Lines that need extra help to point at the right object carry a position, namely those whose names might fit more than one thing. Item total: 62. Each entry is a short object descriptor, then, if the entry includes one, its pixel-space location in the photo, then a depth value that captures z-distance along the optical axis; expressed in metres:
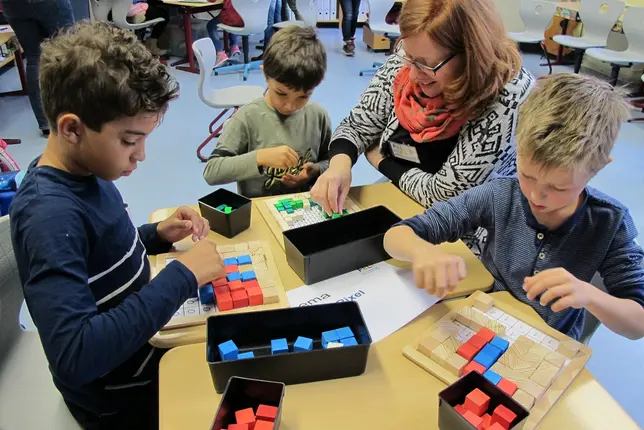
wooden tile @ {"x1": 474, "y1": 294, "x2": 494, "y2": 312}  1.02
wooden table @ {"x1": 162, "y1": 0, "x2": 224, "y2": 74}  4.79
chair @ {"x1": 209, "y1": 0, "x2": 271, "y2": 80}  4.55
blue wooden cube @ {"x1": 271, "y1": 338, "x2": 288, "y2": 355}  0.86
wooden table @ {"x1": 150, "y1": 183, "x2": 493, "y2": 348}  0.94
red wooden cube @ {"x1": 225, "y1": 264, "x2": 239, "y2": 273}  1.08
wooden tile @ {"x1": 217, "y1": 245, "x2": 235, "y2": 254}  1.16
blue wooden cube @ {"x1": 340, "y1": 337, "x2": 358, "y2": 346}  0.87
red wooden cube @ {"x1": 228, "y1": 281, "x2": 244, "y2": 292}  1.02
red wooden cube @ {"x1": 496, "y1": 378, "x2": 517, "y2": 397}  0.81
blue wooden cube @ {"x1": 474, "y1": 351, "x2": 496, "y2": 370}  0.87
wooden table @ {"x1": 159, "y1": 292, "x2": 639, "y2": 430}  0.79
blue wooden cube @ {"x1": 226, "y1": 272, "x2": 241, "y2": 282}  1.04
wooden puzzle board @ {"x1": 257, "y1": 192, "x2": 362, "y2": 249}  1.26
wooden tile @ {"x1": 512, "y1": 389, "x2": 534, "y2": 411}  0.80
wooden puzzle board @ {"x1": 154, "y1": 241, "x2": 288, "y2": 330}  0.97
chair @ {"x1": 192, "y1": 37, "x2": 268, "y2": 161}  2.98
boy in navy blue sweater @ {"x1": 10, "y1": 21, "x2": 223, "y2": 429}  0.80
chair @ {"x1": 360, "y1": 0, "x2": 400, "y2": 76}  5.10
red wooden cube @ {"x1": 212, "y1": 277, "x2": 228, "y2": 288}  1.02
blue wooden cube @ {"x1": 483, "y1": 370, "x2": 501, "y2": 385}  0.83
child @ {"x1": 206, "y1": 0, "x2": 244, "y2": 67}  4.87
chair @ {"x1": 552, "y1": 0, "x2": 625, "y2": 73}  4.68
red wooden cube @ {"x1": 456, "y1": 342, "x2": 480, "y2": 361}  0.89
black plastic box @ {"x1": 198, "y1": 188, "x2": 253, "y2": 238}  1.22
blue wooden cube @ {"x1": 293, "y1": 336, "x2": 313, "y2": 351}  0.85
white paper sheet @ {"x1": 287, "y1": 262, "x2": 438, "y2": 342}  1.00
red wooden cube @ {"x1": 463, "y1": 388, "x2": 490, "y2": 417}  0.76
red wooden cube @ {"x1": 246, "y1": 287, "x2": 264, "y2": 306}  1.01
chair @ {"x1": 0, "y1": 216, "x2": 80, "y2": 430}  1.04
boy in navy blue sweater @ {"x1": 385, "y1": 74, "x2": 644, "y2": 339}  0.97
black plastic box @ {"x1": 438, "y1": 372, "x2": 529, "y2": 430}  0.73
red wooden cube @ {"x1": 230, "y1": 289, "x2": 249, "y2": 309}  1.00
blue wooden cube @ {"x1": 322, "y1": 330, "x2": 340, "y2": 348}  0.88
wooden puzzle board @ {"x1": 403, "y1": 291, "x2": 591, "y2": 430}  0.83
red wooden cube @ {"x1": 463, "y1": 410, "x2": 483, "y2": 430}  0.74
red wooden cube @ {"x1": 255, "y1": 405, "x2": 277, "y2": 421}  0.75
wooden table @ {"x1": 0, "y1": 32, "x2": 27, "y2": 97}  3.81
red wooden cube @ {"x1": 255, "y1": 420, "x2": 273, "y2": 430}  0.74
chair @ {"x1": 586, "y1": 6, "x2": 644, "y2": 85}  4.29
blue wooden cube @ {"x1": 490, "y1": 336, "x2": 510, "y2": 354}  0.90
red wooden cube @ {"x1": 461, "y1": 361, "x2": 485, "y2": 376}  0.86
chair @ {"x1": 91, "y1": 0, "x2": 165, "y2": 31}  4.73
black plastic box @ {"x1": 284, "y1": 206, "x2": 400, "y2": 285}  1.07
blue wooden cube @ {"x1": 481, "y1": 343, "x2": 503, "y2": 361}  0.89
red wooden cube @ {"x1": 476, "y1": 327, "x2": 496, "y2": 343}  0.92
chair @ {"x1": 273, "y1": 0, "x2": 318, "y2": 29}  5.29
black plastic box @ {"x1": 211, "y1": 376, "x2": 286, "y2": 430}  0.75
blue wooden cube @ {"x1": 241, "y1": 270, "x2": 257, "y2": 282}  1.05
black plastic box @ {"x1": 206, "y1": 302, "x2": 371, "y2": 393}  0.81
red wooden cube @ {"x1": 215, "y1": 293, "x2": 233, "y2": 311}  1.00
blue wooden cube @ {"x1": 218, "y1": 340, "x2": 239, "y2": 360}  0.84
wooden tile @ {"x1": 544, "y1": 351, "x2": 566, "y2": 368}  0.88
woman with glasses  1.30
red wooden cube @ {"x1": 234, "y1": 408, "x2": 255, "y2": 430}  0.75
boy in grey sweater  1.55
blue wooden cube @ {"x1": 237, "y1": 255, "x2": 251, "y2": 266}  1.11
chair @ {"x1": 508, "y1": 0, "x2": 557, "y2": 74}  5.11
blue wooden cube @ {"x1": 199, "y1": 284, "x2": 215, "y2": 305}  1.01
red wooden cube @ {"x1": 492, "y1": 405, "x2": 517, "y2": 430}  0.74
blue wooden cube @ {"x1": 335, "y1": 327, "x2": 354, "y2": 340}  0.88
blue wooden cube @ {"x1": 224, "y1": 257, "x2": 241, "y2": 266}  1.10
